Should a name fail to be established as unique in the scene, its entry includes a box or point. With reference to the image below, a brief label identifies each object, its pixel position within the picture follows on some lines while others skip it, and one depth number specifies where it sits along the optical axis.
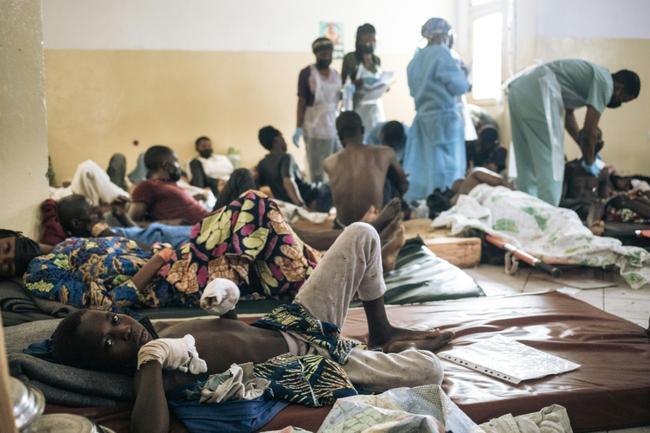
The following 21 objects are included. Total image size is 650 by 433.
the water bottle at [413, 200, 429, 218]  5.79
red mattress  1.86
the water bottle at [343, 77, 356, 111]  6.52
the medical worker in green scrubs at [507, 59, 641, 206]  5.21
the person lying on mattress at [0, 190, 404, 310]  2.78
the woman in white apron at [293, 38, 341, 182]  6.16
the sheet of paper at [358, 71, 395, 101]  6.47
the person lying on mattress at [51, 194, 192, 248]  3.26
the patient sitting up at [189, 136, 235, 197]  7.57
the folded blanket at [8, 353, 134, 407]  1.72
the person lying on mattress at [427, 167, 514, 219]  5.29
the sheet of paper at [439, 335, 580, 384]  2.05
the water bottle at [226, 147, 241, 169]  8.43
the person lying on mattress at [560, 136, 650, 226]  4.84
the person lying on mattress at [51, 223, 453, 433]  1.70
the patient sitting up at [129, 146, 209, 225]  4.11
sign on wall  8.66
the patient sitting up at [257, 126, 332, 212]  5.63
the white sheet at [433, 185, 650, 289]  3.85
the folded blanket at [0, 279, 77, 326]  2.47
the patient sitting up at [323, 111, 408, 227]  4.48
